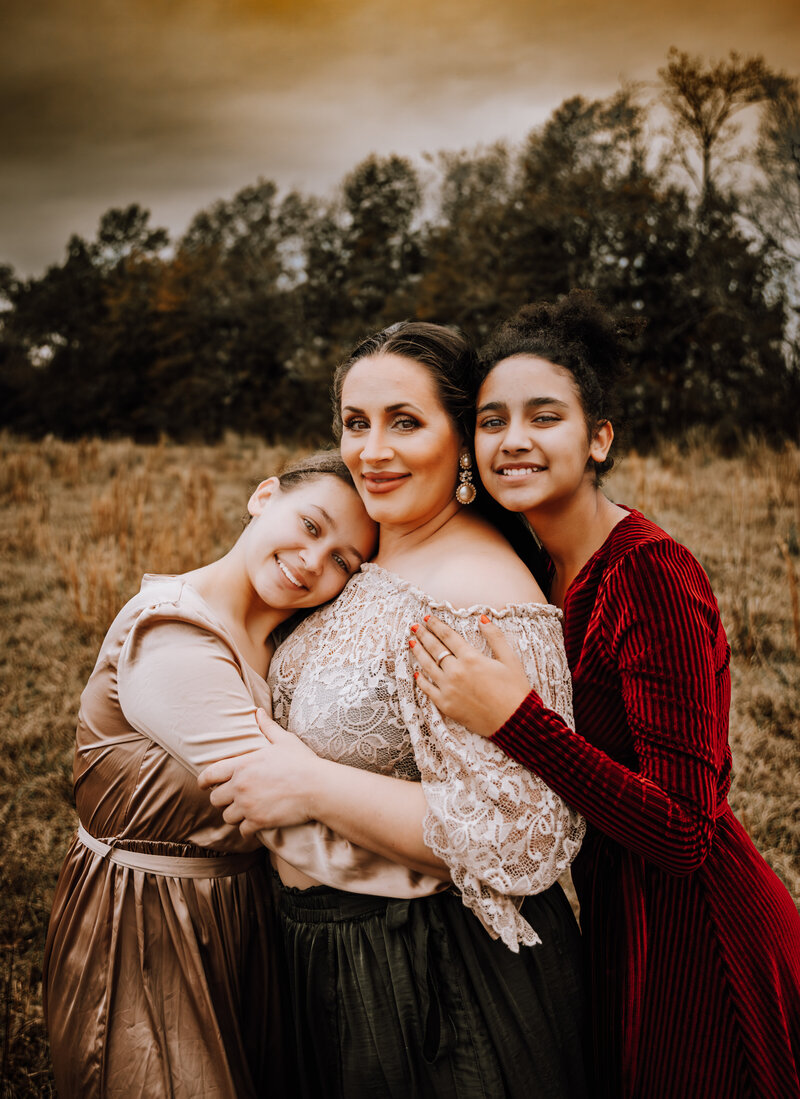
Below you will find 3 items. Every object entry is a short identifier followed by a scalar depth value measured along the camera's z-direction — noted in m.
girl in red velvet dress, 1.46
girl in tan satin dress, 1.62
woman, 1.49
